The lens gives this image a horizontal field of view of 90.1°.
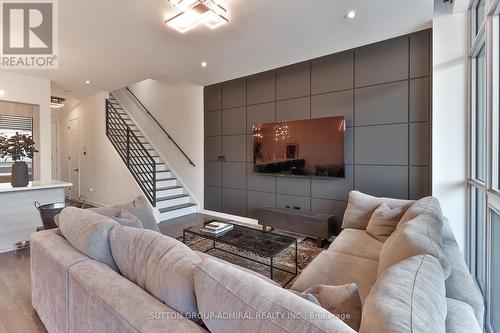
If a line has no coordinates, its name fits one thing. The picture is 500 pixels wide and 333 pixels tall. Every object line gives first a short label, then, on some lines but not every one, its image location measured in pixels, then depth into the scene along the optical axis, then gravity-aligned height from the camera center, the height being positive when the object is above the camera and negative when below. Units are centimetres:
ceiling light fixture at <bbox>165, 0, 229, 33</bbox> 225 +143
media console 338 -86
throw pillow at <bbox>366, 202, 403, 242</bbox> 239 -59
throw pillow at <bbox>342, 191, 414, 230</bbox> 271 -52
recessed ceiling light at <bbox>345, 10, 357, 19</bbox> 261 +157
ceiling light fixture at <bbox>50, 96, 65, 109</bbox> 600 +150
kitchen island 306 -58
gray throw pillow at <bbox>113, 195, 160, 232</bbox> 226 -44
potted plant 297 +13
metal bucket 265 -55
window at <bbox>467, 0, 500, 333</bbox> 178 -3
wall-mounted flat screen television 354 +23
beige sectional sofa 71 -48
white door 693 +16
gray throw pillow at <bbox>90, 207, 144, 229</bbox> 179 -42
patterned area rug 263 -114
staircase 493 -20
